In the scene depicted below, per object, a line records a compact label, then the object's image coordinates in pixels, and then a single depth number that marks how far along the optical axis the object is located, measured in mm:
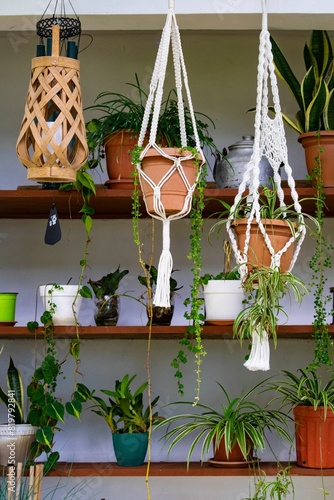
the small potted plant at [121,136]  3424
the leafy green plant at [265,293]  2982
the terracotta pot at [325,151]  3412
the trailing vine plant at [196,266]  3205
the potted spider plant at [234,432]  3301
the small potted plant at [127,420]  3428
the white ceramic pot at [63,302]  3479
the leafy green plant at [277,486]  3270
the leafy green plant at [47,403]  3383
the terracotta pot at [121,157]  3438
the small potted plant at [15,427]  3443
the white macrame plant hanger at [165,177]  2912
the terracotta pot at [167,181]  2932
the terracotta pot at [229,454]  3375
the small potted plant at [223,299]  3395
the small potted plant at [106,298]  3564
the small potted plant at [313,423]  3336
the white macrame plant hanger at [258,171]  2980
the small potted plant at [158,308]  3537
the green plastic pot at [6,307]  3549
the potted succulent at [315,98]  3418
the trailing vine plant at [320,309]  3285
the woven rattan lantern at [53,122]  2670
